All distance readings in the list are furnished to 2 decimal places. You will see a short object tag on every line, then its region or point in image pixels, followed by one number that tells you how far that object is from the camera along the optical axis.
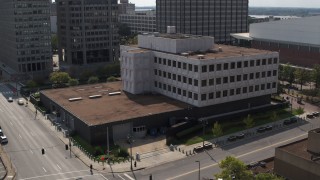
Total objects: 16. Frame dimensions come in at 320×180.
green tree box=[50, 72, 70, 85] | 147.88
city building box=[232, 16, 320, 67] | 163.85
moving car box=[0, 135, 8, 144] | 89.90
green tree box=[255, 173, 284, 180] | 54.56
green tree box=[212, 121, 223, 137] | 87.12
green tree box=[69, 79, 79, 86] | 146.75
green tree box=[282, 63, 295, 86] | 140.41
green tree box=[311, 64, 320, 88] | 131.51
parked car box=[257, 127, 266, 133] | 94.75
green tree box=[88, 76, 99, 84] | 150.62
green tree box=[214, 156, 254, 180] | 57.19
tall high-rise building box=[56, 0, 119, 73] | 183.50
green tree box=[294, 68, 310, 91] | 135.62
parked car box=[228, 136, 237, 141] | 89.25
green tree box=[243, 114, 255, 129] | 93.94
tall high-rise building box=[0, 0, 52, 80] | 166.12
